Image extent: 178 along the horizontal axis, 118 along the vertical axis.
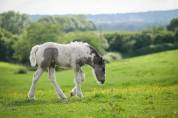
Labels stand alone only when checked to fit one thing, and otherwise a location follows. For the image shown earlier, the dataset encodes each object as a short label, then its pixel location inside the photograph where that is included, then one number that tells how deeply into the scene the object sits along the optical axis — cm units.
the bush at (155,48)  8057
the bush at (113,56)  8049
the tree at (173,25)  8576
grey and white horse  1681
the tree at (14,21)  11025
